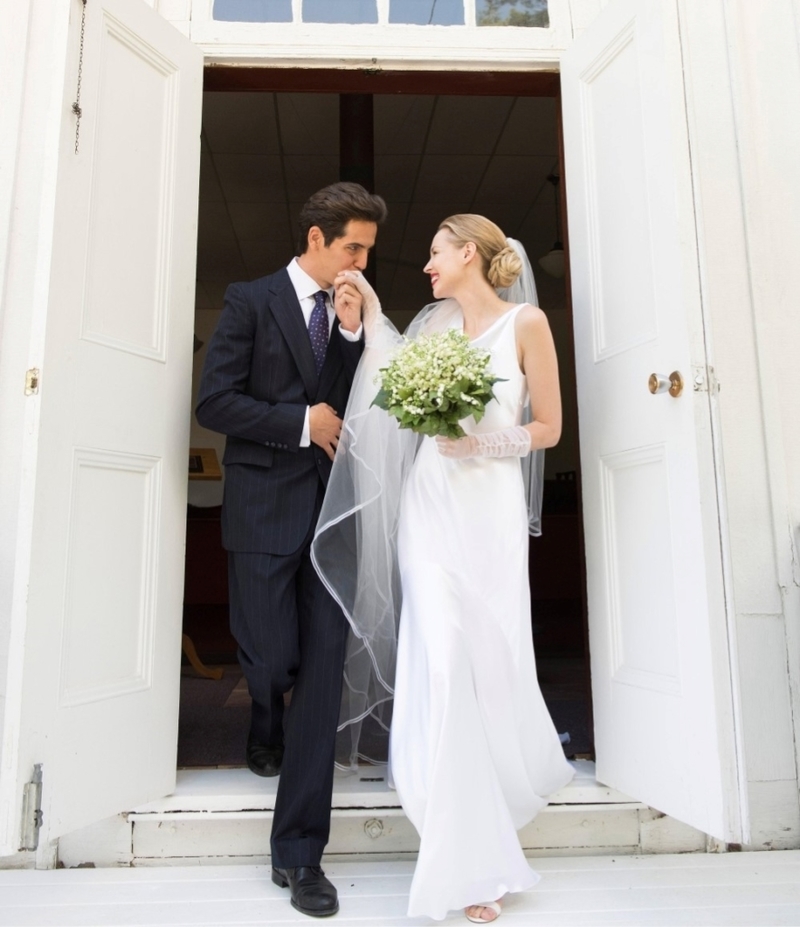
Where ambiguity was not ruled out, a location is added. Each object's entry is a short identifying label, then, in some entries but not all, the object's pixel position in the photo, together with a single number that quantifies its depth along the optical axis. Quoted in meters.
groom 2.55
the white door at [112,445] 2.38
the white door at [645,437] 2.40
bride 2.21
